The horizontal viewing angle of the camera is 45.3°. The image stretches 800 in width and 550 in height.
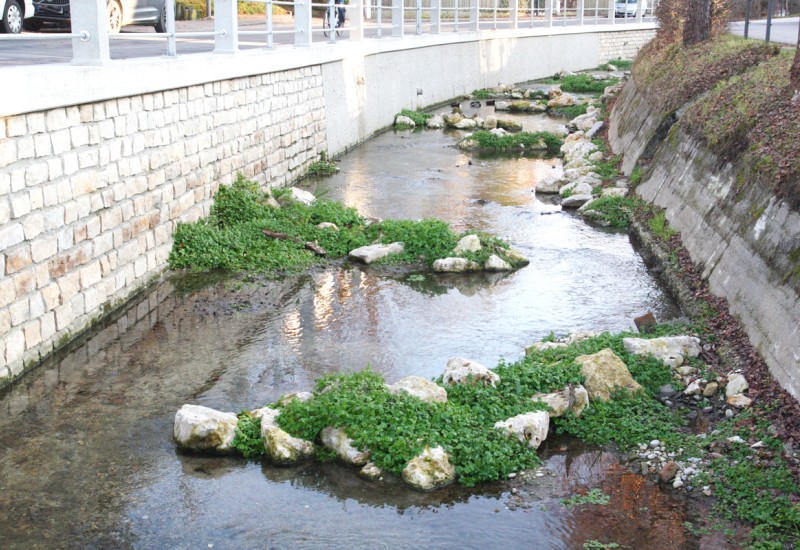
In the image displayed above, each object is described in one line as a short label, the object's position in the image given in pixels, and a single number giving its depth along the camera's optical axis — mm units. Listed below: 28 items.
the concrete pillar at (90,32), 9656
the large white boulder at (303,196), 15017
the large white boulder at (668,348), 8722
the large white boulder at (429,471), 6895
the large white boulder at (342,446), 7180
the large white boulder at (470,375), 8141
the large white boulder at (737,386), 7941
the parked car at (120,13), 15469
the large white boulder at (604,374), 8078
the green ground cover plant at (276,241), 12273
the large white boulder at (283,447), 7215
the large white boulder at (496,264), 12469
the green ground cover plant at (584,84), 35594
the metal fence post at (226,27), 14062
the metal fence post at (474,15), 33250
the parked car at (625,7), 50928
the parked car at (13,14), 13602
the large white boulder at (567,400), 7852
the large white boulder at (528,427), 7398
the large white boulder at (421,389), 7742
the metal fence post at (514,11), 37094
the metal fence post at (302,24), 17859
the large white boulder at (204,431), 7348
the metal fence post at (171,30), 11688
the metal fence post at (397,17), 26078
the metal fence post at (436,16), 29967
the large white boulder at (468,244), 12797
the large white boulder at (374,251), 12781
